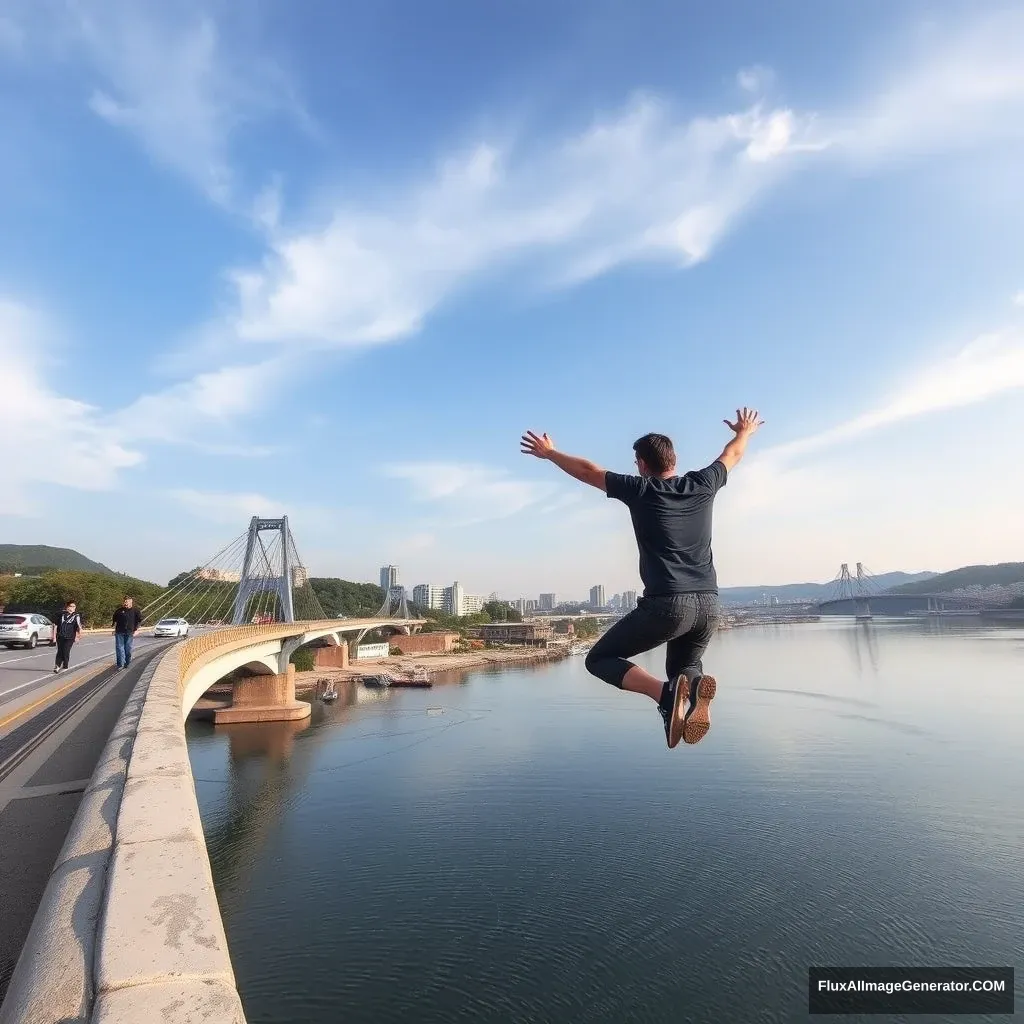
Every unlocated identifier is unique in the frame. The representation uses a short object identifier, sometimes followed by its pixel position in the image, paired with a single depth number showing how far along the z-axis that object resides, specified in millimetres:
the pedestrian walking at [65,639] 14359
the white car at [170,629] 32438
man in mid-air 3066
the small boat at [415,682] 51062
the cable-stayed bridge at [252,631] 19422
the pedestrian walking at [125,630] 14469
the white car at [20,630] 21234
